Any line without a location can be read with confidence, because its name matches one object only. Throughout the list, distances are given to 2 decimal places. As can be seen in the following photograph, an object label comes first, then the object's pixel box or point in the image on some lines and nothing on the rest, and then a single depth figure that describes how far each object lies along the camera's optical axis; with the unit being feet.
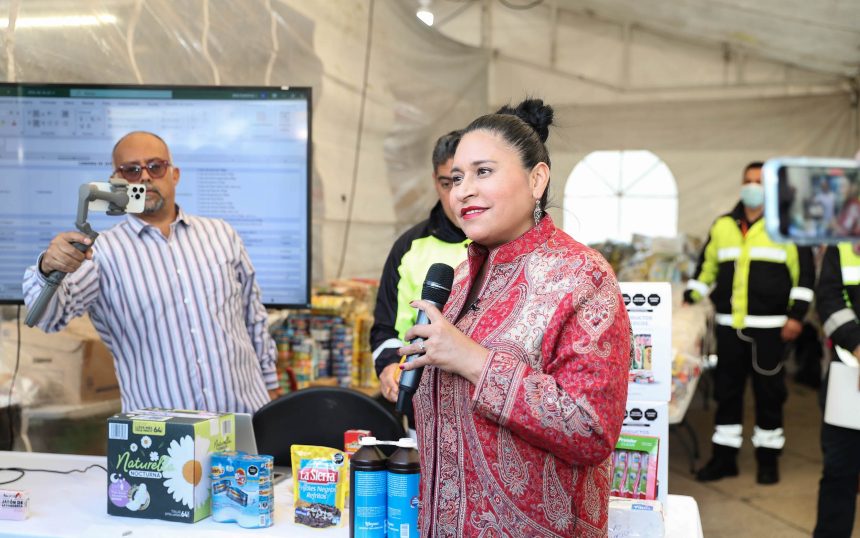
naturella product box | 5.94
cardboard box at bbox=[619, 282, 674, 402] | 6.34
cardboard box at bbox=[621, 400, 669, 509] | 6.21
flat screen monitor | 9.51
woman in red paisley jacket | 4.18
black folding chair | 7.79
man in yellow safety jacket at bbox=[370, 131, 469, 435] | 8.71
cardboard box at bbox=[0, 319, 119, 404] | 9.95
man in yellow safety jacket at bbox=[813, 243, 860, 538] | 10.05
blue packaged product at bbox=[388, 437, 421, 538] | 5.34
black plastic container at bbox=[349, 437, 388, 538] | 5.41
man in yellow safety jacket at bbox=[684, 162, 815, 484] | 15.53
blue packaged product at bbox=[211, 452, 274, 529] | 5.94
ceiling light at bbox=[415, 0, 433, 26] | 19.36
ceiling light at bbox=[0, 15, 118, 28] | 9.11
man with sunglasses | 8.45
